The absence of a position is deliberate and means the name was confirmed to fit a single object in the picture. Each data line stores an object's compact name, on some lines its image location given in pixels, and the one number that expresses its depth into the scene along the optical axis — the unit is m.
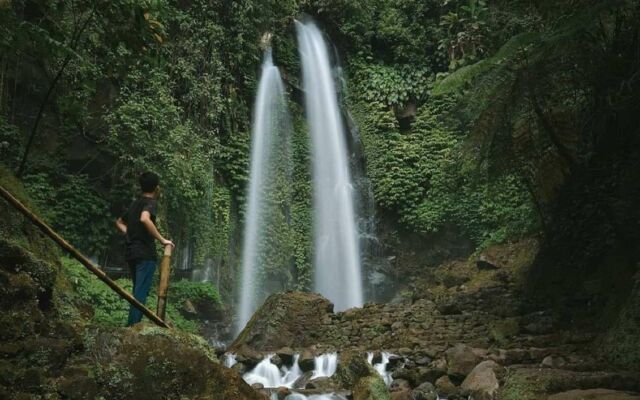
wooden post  4.18
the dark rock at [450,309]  9.59
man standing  4.45
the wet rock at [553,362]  6.25
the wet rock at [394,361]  7.78
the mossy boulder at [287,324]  9.57
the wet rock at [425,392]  6.17
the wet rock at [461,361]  6.65
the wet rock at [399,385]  6.72
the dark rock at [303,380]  7.53
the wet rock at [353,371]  6.72
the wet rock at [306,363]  8.32
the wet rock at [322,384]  7.07
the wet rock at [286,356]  8.52
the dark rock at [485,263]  12.38
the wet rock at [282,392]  6.71
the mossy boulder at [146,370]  3.12
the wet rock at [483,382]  5.77
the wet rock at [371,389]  5.97
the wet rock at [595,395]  4.50
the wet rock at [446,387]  6.16
